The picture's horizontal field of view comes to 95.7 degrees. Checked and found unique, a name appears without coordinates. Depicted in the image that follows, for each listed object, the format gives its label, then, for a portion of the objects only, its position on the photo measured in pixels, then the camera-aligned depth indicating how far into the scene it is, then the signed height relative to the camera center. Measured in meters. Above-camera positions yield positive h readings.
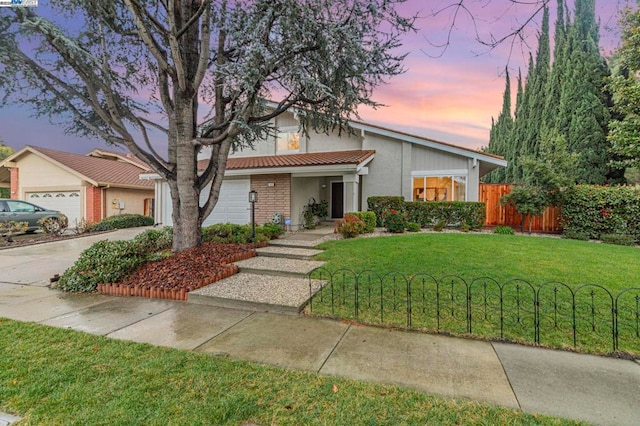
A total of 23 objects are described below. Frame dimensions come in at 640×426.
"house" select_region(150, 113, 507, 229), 12.11 +1.67
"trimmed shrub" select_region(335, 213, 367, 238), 9.98 -0.54
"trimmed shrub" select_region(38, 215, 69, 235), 12.55 -0.64
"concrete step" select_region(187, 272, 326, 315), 4.76 -1.50
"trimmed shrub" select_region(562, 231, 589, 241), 10.08 -0.89
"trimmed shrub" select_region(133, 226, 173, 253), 8.16 -0.84
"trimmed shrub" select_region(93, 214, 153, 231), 14.75 -0.61
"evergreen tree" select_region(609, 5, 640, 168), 8.91 +3.65
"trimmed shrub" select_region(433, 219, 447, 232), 11.32 -0.60
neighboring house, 17.62 +1.72
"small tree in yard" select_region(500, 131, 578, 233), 10.62 +1.15
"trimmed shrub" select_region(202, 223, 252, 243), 9.27 -0.74
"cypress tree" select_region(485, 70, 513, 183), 23.56 +6.69
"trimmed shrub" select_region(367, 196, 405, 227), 12.16 +0.25
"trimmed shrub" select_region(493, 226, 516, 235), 10.81 -0.77
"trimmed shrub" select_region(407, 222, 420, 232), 11.12 -0.63
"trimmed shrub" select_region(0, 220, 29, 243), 11.75 -0.70
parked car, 13.39 -0.09
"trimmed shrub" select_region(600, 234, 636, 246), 9.40 -0.95
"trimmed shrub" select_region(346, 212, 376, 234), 10.77 -0.32
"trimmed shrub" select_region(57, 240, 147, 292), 5.86 -1.15
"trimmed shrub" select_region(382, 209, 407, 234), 10.91 -0.43
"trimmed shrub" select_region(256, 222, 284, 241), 9.67 -0.70
